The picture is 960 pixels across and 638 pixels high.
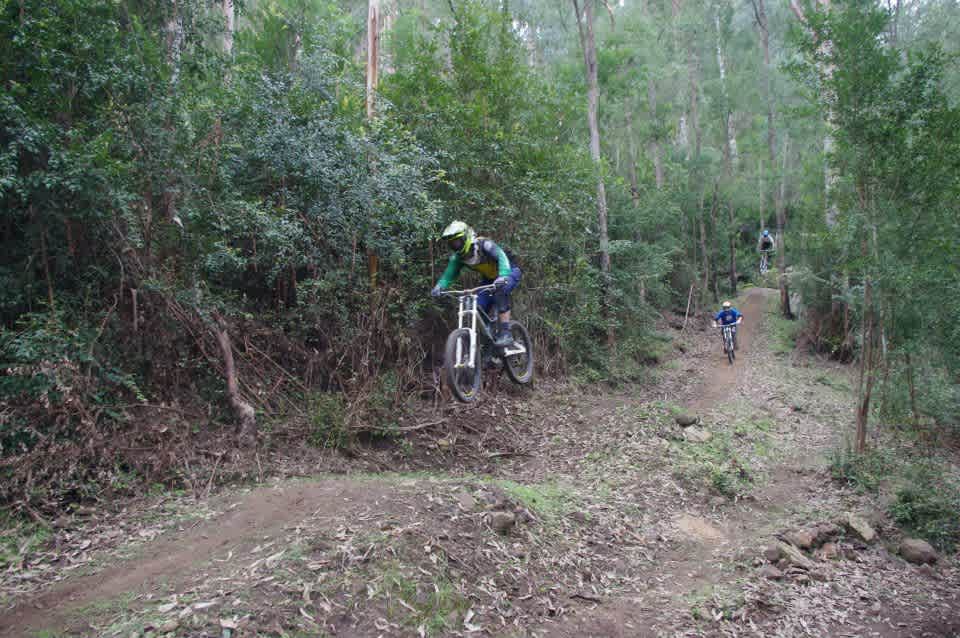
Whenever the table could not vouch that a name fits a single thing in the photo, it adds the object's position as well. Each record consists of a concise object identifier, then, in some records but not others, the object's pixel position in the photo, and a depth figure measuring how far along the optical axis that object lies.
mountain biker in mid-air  7.31
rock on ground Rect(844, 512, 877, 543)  7.80
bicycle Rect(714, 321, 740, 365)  18.59
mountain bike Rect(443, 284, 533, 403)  7.12
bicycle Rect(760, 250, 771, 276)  32.03
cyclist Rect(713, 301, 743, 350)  18.47
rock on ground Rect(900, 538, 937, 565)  7.51
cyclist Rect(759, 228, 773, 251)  30.97
